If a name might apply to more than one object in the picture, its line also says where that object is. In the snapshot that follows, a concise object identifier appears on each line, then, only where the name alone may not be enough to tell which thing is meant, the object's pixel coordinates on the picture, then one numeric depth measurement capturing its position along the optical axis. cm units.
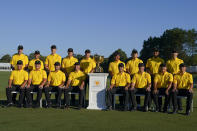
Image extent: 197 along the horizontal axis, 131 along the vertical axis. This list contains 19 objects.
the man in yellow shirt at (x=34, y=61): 972
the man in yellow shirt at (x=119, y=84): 850
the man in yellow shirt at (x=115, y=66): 929
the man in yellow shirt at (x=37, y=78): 909
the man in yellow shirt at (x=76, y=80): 898
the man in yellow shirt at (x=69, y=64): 972
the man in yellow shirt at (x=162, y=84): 825
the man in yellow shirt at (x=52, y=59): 973
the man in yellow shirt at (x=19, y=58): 984
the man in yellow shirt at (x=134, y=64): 927
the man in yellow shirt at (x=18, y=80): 890
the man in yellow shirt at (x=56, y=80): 898
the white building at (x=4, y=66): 9011
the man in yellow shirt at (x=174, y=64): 888
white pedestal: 867
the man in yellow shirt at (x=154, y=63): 920
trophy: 947
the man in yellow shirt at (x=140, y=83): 847
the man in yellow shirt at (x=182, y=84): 807
